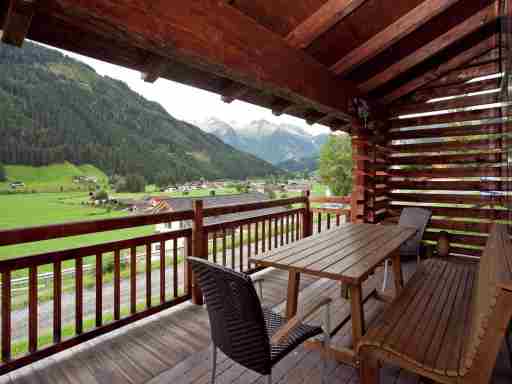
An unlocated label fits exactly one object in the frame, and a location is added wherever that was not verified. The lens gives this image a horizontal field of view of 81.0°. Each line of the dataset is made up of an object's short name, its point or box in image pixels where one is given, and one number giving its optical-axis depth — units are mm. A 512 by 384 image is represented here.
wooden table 1963
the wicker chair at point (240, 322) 1334
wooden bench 1142
